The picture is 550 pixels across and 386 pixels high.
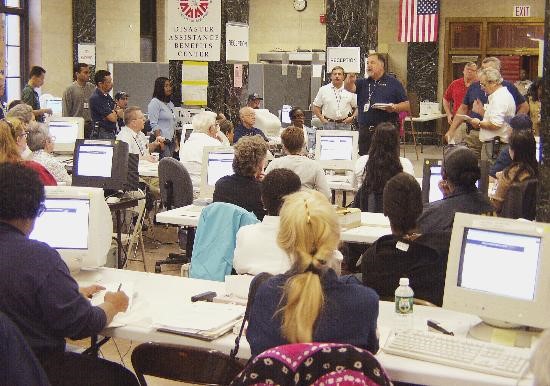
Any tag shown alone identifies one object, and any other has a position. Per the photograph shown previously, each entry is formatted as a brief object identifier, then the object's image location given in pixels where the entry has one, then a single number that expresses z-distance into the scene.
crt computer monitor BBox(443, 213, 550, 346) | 3.55
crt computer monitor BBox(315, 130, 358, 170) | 9.13
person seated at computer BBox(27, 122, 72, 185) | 7.38
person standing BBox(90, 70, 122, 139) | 11.50
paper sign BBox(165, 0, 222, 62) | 10.98
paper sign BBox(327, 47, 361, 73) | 11.83
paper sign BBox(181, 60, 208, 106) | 11.55
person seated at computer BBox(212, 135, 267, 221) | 6.18
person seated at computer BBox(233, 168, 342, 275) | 4.40
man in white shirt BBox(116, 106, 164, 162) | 9.36
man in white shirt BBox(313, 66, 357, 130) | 11.38
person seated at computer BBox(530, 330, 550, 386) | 1.89
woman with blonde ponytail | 3.07
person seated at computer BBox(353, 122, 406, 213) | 6.95
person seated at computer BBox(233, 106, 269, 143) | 10.57
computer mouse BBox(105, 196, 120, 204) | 7.47
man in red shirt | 11.60
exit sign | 19.41
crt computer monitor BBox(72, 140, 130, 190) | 7.90
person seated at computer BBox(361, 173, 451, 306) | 4.21
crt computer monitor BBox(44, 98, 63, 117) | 14.09
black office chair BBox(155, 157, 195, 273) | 7.90
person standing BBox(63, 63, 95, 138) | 12.55
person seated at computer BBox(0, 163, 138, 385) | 3.38
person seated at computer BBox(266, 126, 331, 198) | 7.05
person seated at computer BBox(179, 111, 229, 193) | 8.65
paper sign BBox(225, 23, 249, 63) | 11.45
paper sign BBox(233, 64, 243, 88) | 11.80
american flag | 18.42
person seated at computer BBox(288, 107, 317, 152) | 10.92
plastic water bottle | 3.83
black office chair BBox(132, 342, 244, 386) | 3.41
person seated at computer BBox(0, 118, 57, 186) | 5.71
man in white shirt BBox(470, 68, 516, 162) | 9.39
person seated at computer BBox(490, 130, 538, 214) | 6.34
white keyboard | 3.30
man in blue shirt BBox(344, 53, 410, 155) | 10.27
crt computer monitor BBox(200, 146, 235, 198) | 7.55
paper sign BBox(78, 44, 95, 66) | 16.33
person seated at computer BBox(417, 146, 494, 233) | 4.96
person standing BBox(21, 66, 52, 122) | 12.05
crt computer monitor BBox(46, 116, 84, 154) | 10.39
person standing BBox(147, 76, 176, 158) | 11.06
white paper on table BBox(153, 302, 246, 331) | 3.75
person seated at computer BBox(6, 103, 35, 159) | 9.03
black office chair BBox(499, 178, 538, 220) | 6.21
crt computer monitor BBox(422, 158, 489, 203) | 6.70
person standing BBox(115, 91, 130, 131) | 12.63
